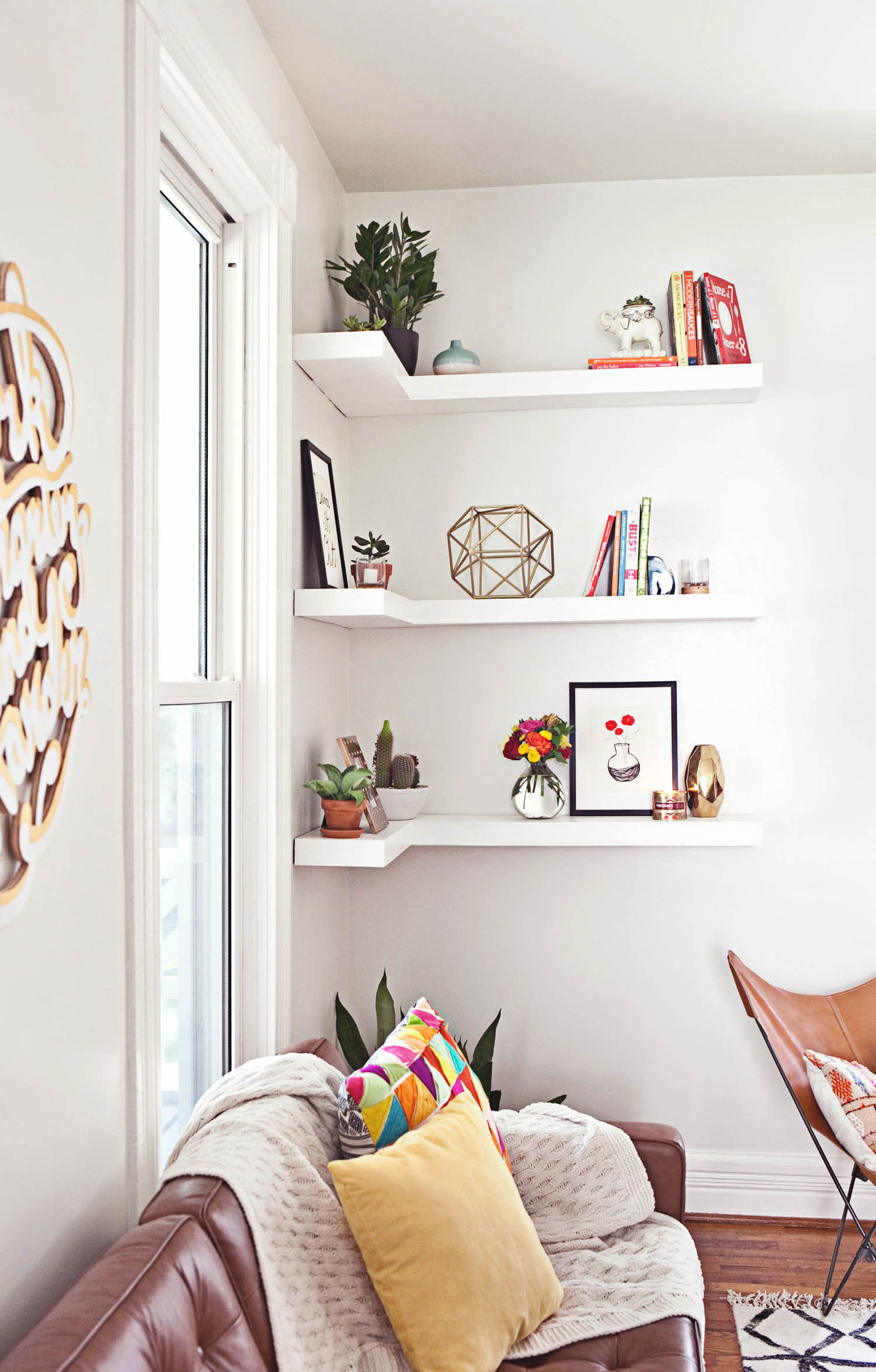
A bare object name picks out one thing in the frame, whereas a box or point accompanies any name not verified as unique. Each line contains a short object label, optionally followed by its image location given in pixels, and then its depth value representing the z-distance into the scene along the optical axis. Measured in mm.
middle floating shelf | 2791
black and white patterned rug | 2252
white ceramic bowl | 2766
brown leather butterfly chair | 2635
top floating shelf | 2779
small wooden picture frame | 2527
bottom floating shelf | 2773
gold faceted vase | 2826
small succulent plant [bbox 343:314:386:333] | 2572
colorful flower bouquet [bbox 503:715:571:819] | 2795
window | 1903
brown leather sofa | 1083
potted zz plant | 2719
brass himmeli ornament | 3014
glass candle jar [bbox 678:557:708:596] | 2832
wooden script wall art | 1169
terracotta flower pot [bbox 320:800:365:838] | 2406
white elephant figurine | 2867
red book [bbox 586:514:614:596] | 2885
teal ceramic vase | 2898
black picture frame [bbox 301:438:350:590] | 2537
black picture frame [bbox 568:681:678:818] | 2967
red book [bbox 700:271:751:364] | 2828
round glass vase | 2855
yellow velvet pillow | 1538
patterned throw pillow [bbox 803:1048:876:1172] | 2416
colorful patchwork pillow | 1742
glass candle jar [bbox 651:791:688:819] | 2816
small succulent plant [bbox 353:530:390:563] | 2605
